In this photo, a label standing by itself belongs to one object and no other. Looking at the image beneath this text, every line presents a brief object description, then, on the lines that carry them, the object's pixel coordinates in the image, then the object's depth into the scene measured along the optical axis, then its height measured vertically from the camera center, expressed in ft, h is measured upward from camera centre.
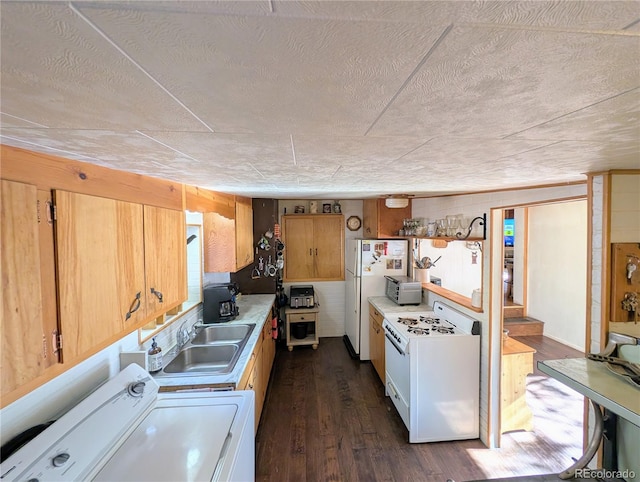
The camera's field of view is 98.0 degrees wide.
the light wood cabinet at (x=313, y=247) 15.06 -0.80
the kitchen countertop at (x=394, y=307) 10.94 -3.11
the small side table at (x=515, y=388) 8.23 -4.69
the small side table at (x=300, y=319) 14.25 -4.49
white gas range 8.24 -4.58
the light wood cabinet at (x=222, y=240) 9.71 -0.26
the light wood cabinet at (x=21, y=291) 2.49 -0.54
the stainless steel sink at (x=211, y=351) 6.81 -3.28
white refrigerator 12.94 -1.78
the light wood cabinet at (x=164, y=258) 4.75 -0.48
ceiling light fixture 11.35 +1.26
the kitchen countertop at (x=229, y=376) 5.71 -3.08
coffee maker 9.19 -2.38
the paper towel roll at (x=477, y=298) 8.57 -2.12
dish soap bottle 6.04 -2.74
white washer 3.43 -3.14
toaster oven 11.63 -2.56
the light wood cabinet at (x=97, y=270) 3.13 -0.47
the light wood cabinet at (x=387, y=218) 12.69 +0.62
